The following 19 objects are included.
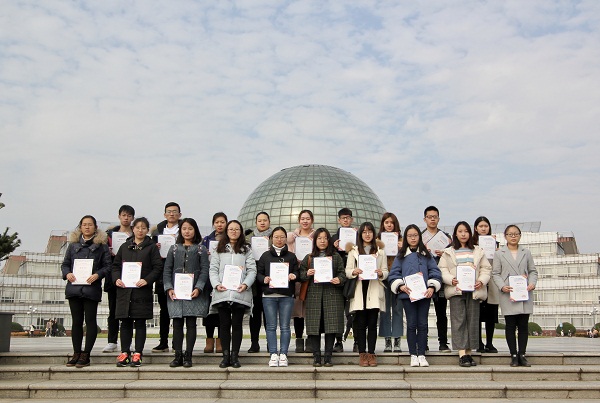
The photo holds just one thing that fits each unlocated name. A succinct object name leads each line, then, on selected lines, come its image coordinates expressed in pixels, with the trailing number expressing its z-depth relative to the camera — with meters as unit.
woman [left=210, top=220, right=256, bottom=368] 8.94
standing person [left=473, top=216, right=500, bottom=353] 10.27
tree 14.48
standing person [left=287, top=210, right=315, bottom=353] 10.28
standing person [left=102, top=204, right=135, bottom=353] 9.91
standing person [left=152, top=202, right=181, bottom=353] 10.27
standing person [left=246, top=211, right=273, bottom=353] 9.89
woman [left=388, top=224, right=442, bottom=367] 9.05
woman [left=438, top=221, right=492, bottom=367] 9.23
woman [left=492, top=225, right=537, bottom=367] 9.16
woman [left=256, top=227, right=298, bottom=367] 8.98
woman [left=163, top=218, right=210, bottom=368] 9.00
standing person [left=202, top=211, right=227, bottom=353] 9.97
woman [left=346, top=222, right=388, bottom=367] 9.06
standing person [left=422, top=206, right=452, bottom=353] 10.27
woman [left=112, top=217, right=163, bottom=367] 8.97
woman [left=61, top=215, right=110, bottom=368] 9.12
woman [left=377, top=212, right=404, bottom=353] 10.03
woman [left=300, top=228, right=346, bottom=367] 9.12
